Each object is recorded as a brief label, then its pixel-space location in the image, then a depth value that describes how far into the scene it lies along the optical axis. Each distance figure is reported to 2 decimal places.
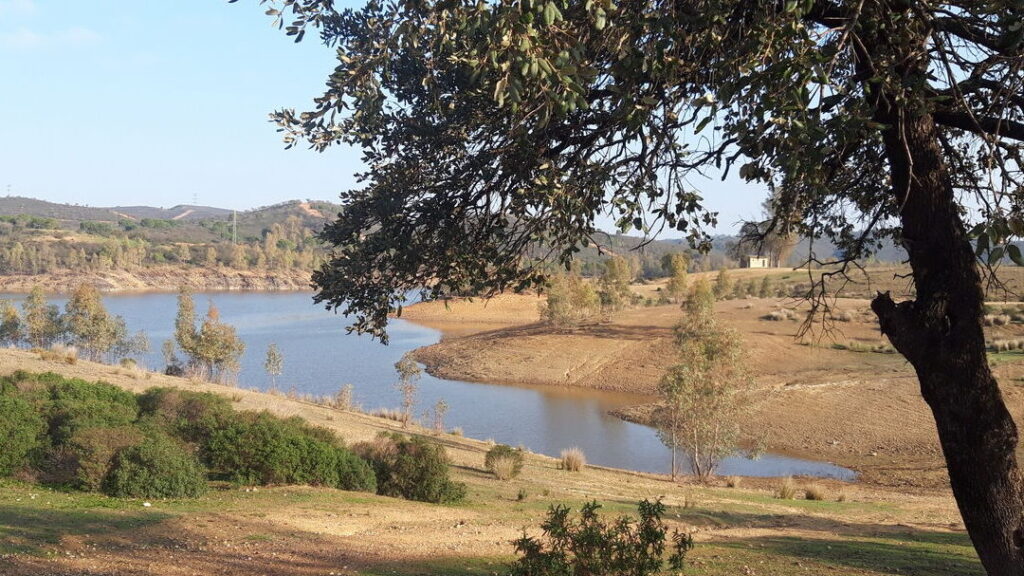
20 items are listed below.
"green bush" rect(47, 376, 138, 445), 12.60
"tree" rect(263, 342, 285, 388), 36.75
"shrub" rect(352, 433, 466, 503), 13.73
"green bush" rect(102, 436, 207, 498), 11.46
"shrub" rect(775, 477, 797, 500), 19.05
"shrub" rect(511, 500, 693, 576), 5.25
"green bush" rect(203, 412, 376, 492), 13.05
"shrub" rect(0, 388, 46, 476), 12.17
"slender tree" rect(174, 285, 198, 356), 38.34
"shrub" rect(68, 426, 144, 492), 11.52
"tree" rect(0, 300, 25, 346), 43.97
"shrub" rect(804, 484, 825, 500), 19.47
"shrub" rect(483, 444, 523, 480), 16.95
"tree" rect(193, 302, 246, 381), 36.94
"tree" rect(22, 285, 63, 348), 43.94
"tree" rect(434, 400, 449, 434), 27.14
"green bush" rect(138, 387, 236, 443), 14.12
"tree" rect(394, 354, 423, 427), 28.62
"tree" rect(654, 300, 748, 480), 22.94
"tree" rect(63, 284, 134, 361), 43.03
